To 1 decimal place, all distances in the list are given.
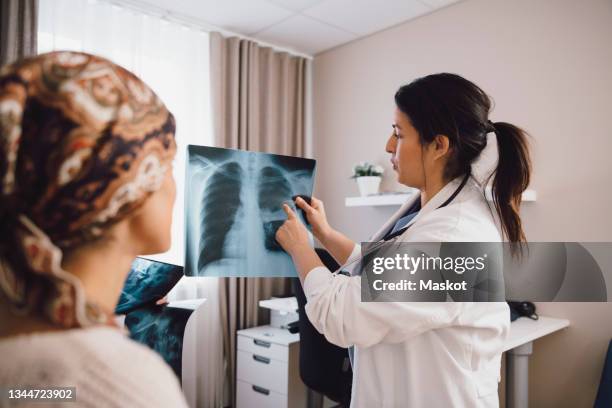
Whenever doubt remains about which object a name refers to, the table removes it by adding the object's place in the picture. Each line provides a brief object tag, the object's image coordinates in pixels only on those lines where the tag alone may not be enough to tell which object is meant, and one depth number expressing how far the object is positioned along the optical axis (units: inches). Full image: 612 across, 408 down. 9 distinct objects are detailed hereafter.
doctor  36.3
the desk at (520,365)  76.4
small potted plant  107.3
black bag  82.7
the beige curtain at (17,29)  78.5
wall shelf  98.3
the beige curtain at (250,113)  106.8
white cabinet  91.4
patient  15.3
